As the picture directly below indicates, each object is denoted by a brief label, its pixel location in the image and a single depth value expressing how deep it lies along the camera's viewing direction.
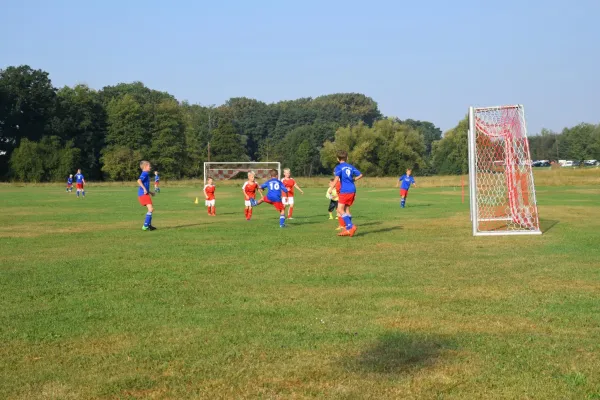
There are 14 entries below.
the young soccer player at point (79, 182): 46.00
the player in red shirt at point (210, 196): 26.14
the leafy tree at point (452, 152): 77.94
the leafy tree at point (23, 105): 88.19
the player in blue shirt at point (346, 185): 16.51
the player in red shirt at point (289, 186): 22.70
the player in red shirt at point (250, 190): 22.09
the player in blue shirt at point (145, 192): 19.31
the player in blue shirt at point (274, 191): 20.59
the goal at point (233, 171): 62.91
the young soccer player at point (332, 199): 21.59
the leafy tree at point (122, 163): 91.25
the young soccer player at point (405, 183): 31.44
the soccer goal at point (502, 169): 18.38
